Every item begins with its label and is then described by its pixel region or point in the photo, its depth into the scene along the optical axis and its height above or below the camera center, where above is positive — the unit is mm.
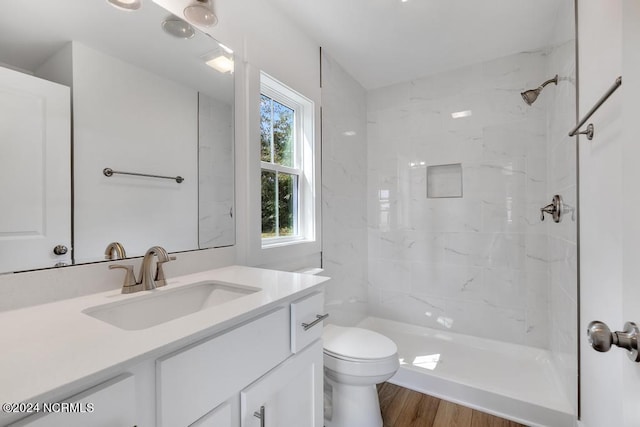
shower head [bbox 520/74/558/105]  1779 +746
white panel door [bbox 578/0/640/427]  468 +18
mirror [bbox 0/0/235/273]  820 +289
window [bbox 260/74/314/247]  1809 +334
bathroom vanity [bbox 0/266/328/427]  456 -307
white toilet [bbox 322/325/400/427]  1442 -836
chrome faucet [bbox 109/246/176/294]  969 -221
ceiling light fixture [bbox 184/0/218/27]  1196 +855
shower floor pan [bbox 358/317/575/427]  1626 -1119
